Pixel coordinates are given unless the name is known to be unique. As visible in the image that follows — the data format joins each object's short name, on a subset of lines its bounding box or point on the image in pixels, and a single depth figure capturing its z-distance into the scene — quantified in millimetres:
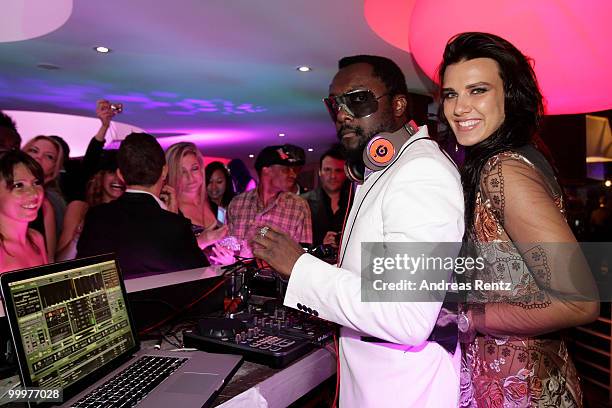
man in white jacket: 1120
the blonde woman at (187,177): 3779
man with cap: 4055
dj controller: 1393
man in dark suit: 2271
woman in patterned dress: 1218
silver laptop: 1066
